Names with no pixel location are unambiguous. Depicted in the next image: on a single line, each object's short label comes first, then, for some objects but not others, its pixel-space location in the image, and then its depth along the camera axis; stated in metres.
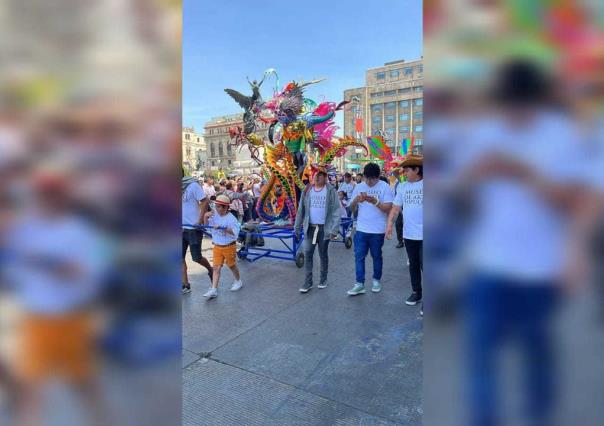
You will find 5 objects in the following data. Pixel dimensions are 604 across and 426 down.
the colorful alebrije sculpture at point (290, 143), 8.45
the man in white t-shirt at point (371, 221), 4.79
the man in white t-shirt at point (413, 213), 4.07
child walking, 5.05
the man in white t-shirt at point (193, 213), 5.01
